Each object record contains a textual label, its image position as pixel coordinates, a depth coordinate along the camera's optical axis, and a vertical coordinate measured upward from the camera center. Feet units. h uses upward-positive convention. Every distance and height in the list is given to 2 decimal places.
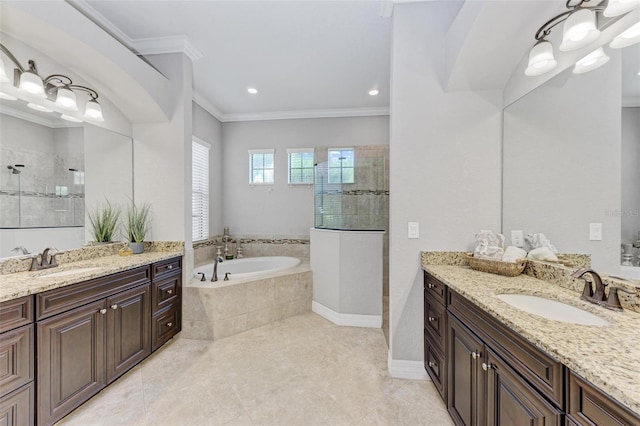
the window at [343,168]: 12.23 +2.10
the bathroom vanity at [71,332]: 4.39 -2.54
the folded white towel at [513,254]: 5.59 -0.89
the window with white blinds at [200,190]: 12.67 +1.09
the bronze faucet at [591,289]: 3.80 -1.14
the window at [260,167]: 14.69 +2.56
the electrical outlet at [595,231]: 4.24 -0.30
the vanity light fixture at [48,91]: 5.99 +3.02
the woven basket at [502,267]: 5.42 -1.15
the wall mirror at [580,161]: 3.73 +0.94
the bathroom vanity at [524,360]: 2.28 -1.67
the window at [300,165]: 14.40 +2.62
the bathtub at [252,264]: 12.80 -2.71
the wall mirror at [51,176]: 5.93 +0.95
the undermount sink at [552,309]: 3.72 -1.53
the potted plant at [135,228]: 8.41 -0.54
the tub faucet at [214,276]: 9.67 -2.41
